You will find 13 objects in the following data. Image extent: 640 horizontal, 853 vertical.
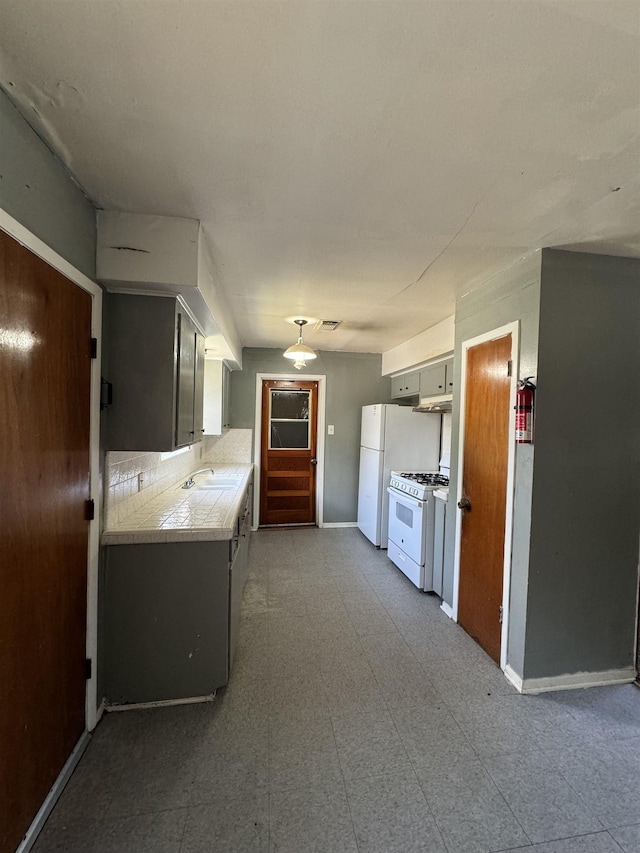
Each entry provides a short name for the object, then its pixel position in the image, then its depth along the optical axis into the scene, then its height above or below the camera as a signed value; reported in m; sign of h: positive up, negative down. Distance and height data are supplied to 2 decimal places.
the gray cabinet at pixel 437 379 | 3.37 +0.43
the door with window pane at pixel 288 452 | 4.99 -0.46
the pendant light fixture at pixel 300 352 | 3.24 +0.59
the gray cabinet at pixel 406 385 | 4.20 +0.46
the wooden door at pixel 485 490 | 2.27 -0.44
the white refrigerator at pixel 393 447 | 4.16 -0.29
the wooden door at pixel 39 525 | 1.14 -0.41
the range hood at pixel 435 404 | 3.57 +0.19
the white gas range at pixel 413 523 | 3.18 -0.93
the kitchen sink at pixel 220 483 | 3.31 -0.62
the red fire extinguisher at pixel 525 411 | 1.99 +0.08
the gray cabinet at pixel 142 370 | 1.86 +0.23
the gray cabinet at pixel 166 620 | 1.85 -1.06
